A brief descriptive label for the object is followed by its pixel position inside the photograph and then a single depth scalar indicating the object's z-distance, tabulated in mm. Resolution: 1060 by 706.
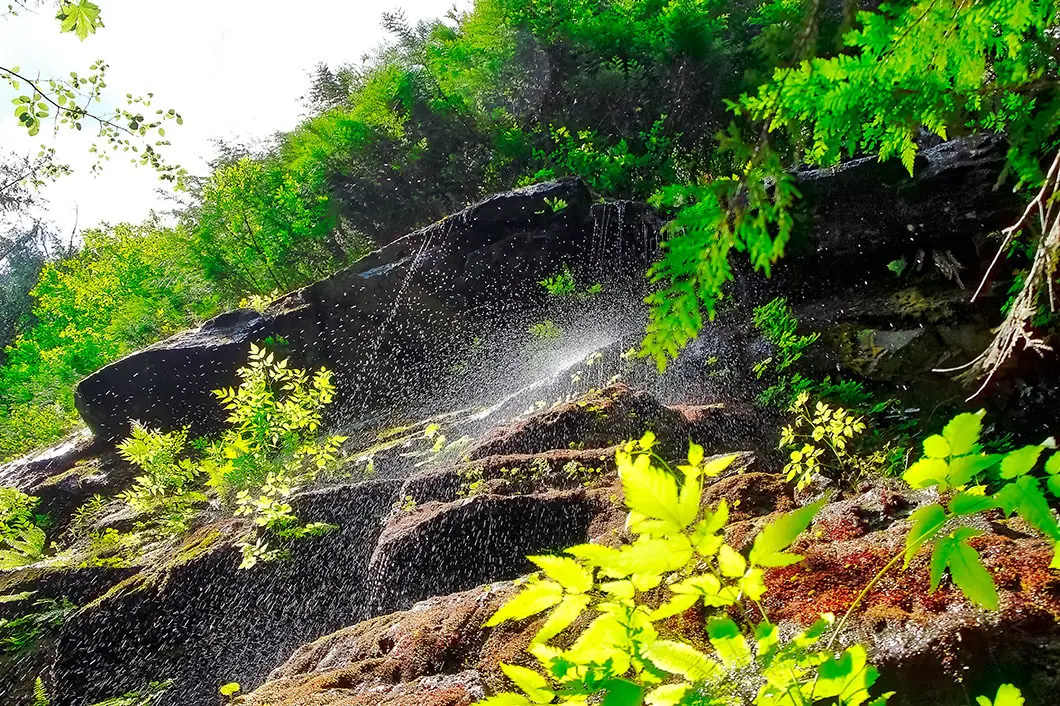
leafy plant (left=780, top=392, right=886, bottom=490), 3962
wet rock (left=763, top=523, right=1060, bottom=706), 1326
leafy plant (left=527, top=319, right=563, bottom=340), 11852
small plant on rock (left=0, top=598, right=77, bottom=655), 6875
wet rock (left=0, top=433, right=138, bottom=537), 11391
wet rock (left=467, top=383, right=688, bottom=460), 6191
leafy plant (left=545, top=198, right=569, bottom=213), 11102
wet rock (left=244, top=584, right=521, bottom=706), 2033
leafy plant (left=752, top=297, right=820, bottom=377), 7562
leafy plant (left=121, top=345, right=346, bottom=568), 6441
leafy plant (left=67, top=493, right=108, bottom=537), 10195
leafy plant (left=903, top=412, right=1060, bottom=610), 798
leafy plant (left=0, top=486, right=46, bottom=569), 8570
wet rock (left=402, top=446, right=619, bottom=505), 5102
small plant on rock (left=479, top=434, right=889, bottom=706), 908
